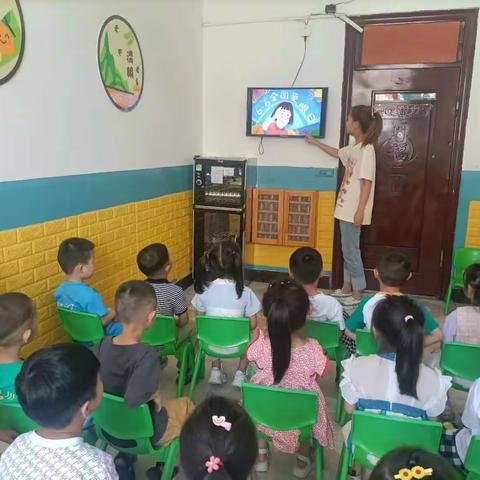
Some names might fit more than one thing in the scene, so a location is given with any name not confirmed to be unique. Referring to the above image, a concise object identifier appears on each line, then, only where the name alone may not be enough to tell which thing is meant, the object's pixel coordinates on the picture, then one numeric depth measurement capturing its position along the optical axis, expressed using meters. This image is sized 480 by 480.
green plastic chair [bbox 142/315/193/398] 2.29
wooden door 3.95
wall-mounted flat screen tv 4.24
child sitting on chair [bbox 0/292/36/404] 1.61
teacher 3.83
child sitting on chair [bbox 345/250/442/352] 2.22
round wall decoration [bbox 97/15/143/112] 2.99
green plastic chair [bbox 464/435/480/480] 1.33
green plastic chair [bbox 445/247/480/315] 3.60
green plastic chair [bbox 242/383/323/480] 1.56
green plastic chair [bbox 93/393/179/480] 1.48
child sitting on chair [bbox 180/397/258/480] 1.03
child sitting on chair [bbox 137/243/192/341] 2.54
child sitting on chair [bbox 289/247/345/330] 2.38
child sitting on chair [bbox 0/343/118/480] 1.12
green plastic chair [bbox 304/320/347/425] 2.24
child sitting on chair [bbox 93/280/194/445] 1.55
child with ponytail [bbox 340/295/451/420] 1.59
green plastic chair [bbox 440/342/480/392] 1.93
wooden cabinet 4.47
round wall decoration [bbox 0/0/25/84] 2.18
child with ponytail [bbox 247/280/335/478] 1.79
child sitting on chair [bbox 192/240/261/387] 2.53
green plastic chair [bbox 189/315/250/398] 2.22
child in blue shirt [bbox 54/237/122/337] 2.40
